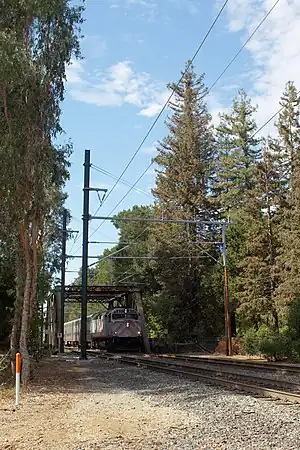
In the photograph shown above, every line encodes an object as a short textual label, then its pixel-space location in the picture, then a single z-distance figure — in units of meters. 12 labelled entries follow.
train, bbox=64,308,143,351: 37.34
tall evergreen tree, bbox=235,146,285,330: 38.62
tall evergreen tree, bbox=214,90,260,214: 54.29
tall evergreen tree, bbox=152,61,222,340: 48.28
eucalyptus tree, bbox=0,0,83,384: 16.14
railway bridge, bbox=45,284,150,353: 38.84
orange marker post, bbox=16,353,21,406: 11.92
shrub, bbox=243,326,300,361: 25.53
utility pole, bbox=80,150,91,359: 29.59
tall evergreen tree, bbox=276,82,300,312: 33.47
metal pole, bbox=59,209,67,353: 38.75
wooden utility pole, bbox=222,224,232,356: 31.33
